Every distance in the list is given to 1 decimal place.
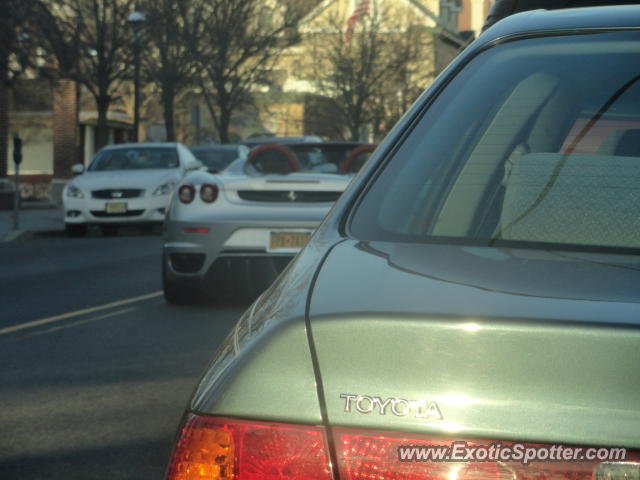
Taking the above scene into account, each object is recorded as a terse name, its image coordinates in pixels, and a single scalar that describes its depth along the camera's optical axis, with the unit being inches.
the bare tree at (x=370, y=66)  2245.3
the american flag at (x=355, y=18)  2265.0
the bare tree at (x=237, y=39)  1530.5
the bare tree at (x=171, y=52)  1379.2
